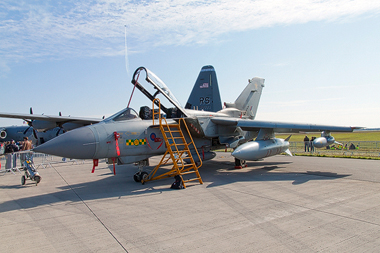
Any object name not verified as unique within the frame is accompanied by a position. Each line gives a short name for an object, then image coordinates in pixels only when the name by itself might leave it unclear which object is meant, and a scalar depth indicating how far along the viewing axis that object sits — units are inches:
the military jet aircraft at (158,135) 288.2
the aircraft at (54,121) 473.9
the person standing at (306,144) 741.7
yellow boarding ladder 325.2
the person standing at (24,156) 367.2
